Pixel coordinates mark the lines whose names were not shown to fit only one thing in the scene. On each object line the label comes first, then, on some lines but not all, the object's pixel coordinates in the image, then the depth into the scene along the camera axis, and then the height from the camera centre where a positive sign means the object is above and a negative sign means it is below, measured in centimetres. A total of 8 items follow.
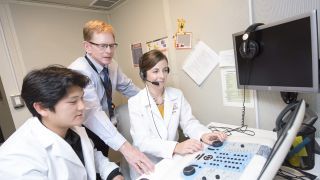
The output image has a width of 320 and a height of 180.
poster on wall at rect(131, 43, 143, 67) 209 +9
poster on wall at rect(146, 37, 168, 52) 179 +13
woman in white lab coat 123 -36
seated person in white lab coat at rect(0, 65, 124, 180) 80 -25
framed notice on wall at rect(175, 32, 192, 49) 159 +11
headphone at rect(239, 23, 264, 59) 107 +0
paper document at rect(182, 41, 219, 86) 148 -8
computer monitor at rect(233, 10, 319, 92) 85 -8
